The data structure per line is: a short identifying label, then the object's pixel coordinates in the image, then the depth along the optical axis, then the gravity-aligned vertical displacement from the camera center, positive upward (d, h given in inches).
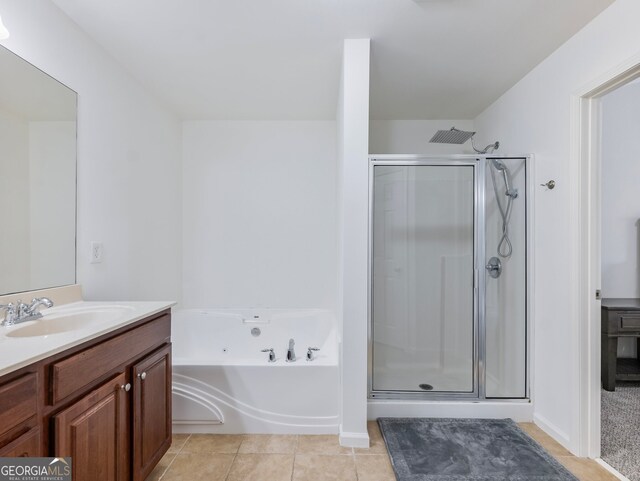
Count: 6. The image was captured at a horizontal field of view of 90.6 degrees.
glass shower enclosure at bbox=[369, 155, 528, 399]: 90.6 -10.2
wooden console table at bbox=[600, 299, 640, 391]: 97.1 -26.9
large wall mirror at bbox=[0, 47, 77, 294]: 56.4 +12.4
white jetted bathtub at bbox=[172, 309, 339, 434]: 81.0 -39.6
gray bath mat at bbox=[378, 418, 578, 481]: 65.1 -47.6
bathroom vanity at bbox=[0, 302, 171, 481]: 35.6 -21.2
